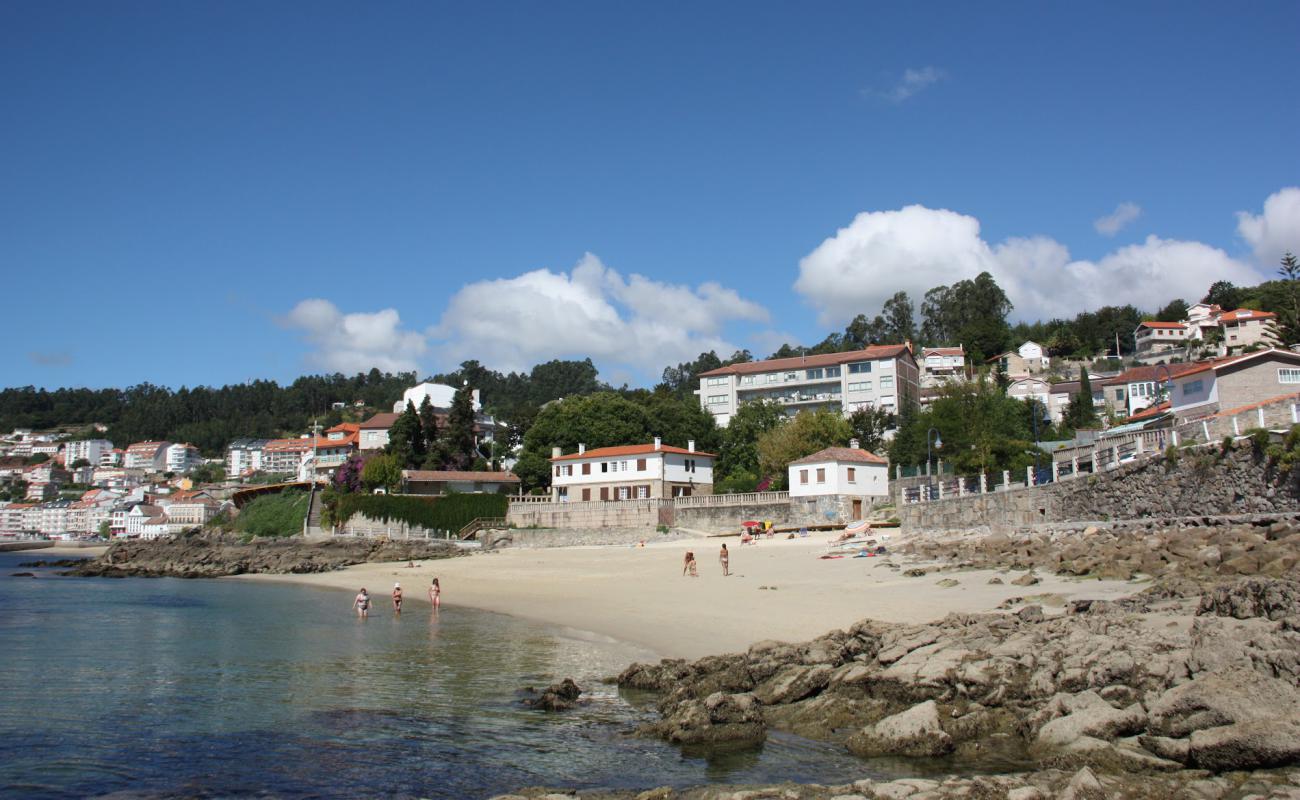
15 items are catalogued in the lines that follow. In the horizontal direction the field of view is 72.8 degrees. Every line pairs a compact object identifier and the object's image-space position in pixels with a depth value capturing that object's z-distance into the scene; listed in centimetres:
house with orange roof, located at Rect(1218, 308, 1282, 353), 11152
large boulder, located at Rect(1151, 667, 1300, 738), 955
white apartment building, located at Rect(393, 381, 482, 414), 13675
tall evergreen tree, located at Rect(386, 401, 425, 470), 8031
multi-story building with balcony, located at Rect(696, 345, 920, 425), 9719
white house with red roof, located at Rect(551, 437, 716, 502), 6488
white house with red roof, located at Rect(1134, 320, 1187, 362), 12900
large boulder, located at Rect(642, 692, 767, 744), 1273
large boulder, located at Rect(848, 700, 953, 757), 1123
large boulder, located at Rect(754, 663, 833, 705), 1405
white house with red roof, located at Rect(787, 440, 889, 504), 5350
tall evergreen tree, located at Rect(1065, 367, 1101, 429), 8931
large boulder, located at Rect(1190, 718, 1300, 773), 900
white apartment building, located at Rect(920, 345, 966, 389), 11612
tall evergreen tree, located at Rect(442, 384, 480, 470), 8162
